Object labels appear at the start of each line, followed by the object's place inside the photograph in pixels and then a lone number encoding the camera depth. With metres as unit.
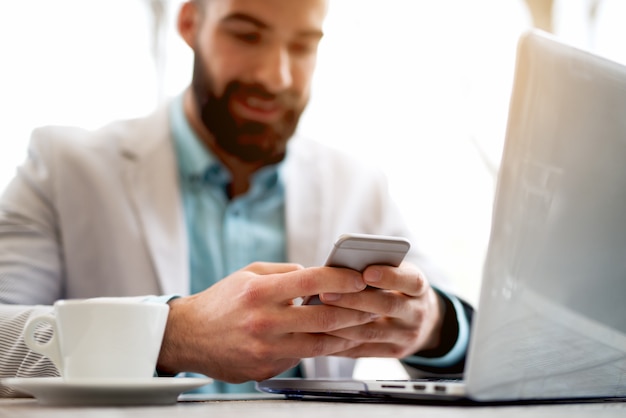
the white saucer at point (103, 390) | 0.42
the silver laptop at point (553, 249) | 0.45
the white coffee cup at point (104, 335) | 0.50
